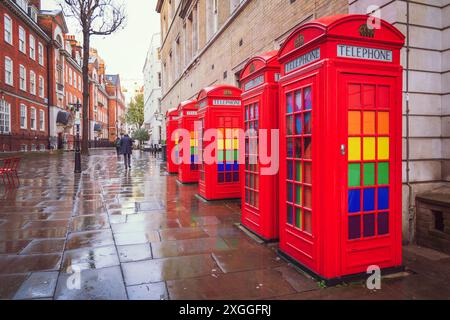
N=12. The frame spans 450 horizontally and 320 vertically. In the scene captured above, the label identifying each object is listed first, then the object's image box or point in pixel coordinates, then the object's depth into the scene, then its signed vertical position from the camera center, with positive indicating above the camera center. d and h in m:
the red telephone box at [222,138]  8.12 +0.38
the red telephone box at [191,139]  11.30 +0.50
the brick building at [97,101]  59.41 +10.48
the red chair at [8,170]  10.60 -0.52
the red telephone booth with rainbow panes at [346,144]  3.54 +0.10
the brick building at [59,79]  35.72 +8.87
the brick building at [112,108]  83.38 +11.47
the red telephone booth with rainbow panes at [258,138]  4.87 +0.27
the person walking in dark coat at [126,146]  18.55 +0.45
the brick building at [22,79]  25.56 +6.63
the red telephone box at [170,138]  14.14 +0.68
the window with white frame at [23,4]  28.34 +13.05
